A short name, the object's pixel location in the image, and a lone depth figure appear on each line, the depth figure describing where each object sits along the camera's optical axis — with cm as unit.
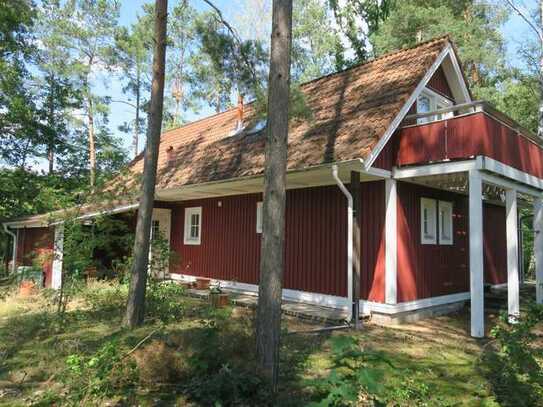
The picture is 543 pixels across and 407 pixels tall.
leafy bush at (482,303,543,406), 379
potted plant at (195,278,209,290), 1251
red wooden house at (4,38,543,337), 826
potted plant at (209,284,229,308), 930
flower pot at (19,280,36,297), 1237
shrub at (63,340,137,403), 396
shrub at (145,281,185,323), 808
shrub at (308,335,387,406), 280
